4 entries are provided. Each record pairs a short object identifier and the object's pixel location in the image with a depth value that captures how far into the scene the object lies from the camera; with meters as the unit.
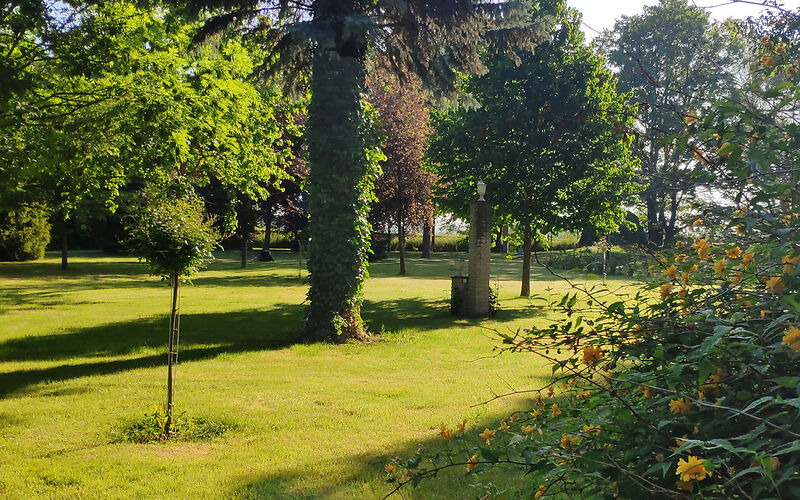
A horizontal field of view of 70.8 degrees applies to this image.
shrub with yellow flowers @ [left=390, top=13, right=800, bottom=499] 1.76
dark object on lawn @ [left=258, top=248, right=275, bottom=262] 33.81
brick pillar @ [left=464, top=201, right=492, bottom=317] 13.52
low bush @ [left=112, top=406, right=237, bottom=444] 5.35
